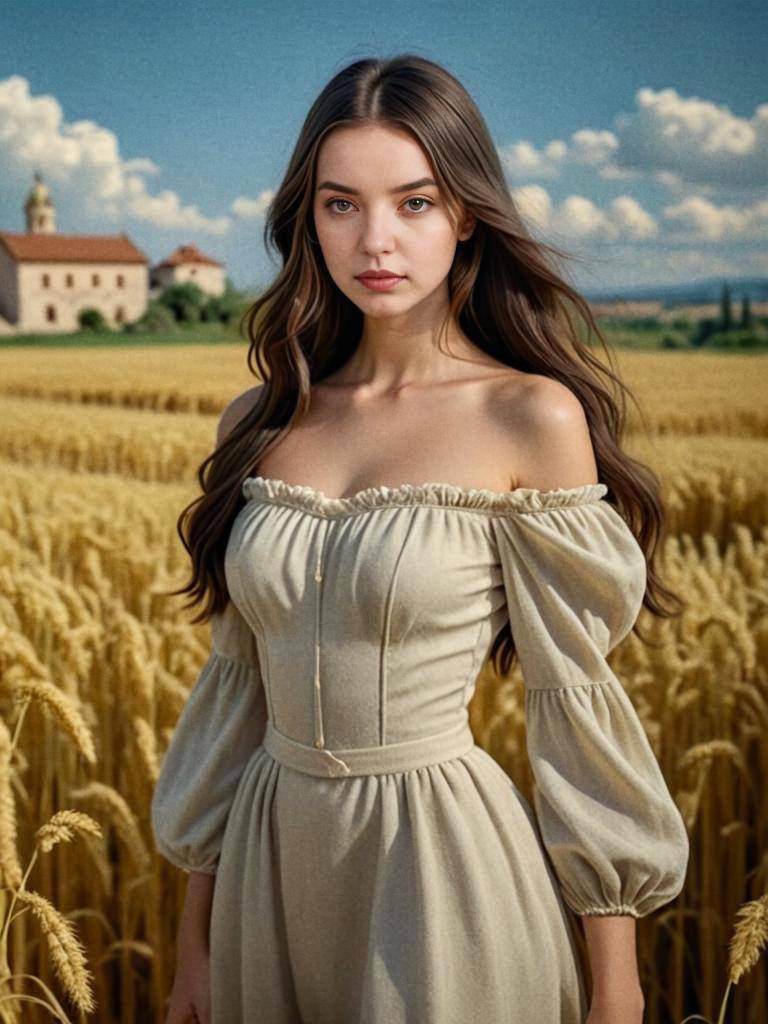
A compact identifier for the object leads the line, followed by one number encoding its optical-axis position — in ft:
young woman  3.61
